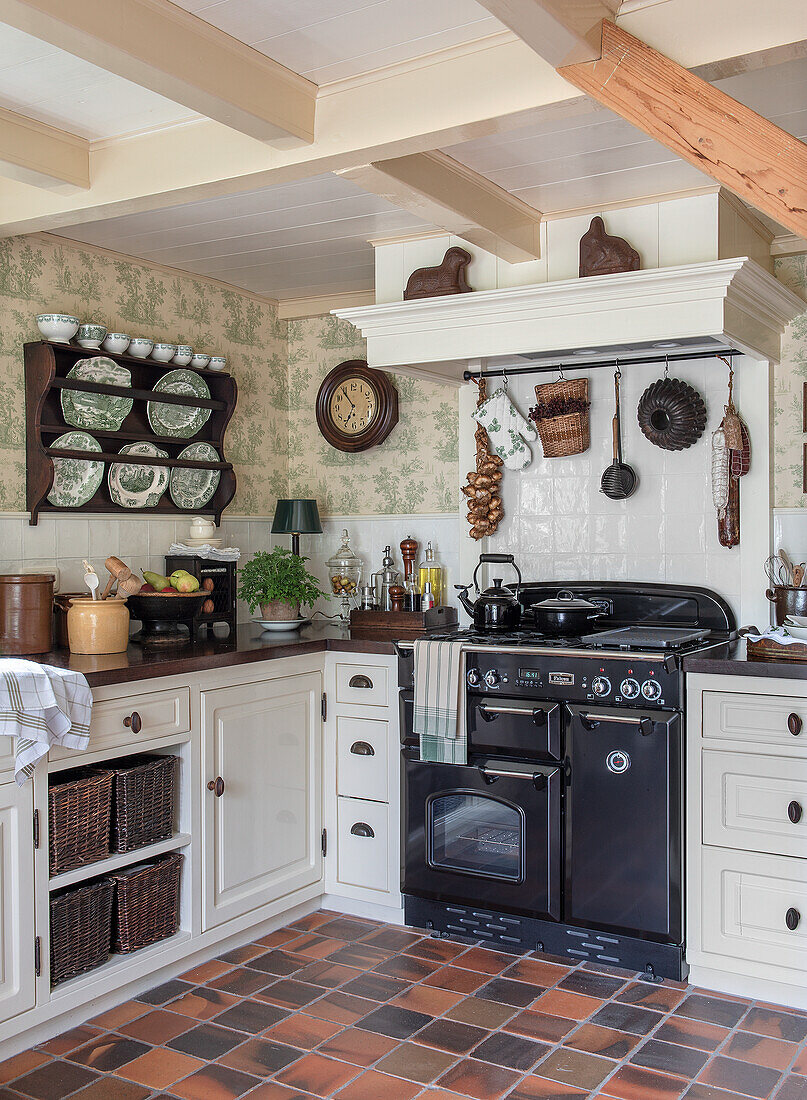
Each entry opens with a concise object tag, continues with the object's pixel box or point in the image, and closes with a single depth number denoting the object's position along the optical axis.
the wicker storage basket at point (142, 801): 2.96
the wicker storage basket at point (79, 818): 2.75
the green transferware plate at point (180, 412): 3.94
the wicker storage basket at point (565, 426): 3.80
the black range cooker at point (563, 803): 3.09
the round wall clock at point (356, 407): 4.36
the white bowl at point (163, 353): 3.84
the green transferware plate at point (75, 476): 3.57
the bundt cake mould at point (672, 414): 3.60
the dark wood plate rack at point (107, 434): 3.47
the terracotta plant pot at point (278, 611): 4.01
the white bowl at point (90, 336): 3.55
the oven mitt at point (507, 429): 3.94
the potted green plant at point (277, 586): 3.96
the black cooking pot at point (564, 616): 3.46
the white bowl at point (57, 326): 3.45
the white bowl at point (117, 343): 3.65
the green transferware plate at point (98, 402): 3.60
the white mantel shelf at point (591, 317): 3.06
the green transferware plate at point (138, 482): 3.81
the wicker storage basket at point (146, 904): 2.95
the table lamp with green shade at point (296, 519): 4.40
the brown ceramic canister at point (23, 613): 3.17
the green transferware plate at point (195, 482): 4.10
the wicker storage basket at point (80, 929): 2.76
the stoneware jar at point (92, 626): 3.21
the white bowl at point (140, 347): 3.73
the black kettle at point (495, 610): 3.64
